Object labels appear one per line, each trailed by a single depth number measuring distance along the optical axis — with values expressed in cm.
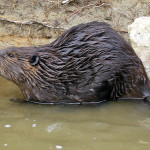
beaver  748
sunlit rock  855
